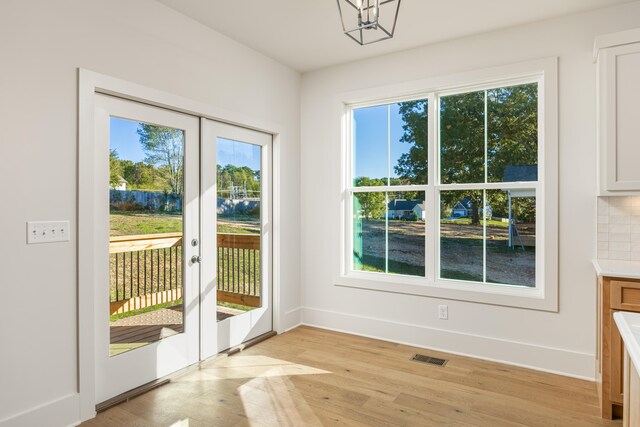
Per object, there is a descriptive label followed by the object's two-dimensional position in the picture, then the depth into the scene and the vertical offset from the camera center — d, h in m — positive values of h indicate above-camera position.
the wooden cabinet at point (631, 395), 1.19 -0.59
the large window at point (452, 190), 3.36 +0.23
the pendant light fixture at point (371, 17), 2.93 +1.59
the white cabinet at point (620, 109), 2.59 +0.71
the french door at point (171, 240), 2.65 -0.20
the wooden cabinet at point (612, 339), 2.38 -0.78
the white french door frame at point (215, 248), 3.32 -0.30
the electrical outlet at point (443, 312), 3.60 -0.90
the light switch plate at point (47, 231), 2.22 -0.10
